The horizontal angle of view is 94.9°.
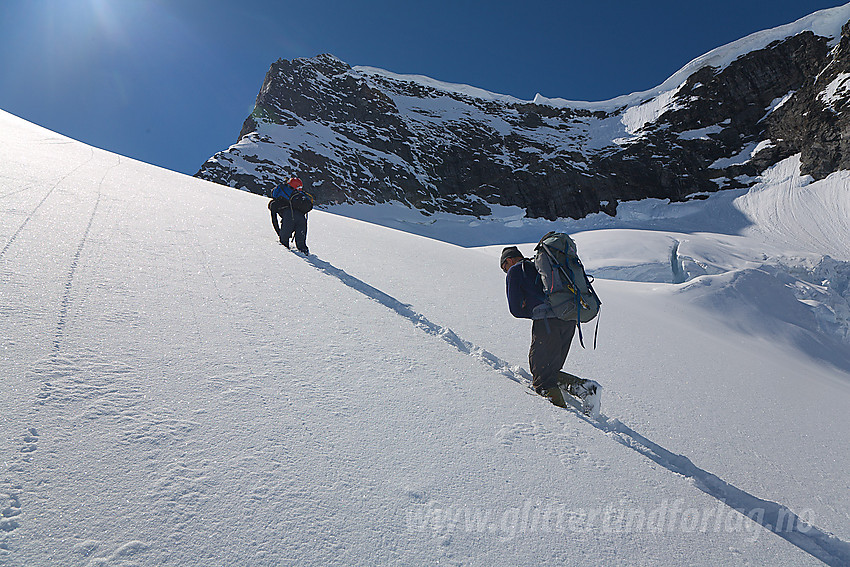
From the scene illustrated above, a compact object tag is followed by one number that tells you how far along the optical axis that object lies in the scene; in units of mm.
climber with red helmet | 6090
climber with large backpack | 2705
